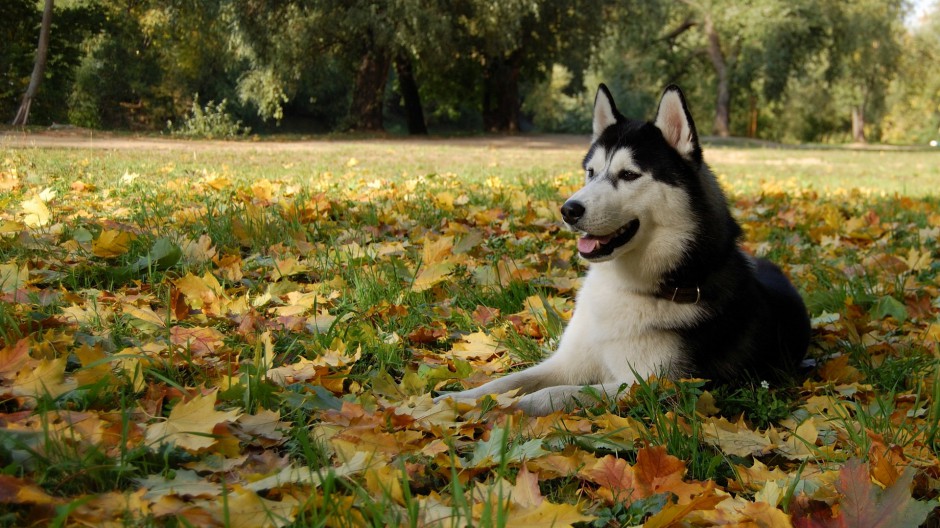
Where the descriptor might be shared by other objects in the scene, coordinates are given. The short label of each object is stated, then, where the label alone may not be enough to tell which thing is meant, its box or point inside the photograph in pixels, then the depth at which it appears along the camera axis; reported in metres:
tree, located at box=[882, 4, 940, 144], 51.34
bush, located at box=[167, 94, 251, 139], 19.36
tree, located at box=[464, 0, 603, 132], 21.08
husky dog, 2.64
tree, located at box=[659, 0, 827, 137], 30.48
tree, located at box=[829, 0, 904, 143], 30.42
